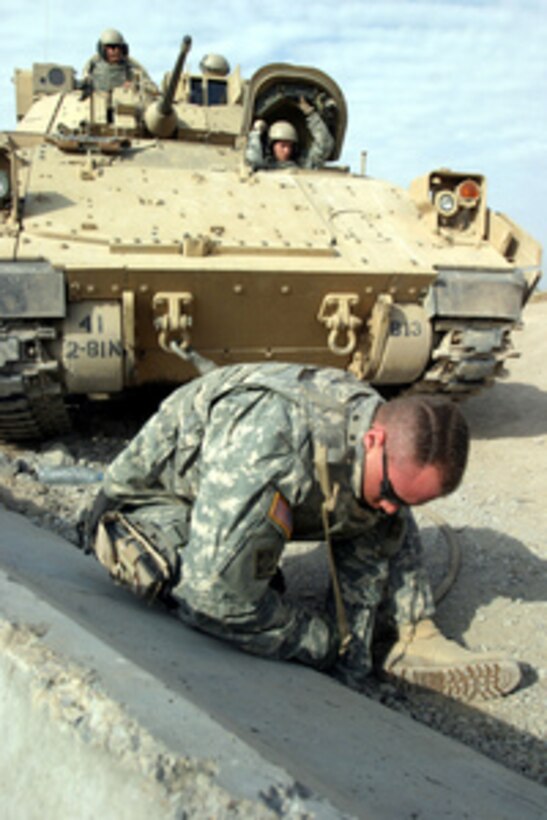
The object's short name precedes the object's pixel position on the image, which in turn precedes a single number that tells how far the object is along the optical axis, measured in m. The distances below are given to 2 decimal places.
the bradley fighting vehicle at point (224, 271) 4.85
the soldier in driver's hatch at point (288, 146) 6.44
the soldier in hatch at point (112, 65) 8.27
